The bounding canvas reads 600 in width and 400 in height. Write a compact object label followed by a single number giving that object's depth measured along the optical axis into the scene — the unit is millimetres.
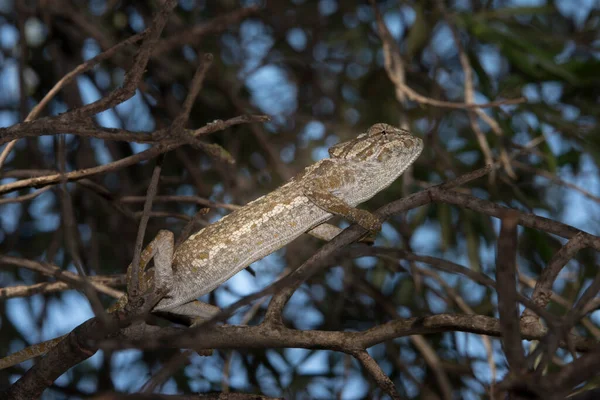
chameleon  1240
